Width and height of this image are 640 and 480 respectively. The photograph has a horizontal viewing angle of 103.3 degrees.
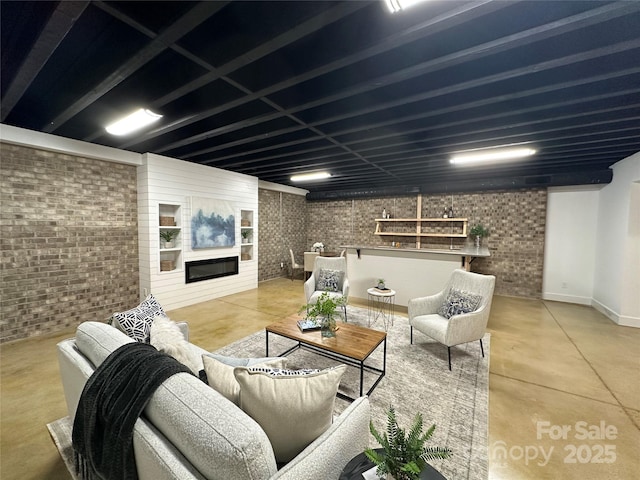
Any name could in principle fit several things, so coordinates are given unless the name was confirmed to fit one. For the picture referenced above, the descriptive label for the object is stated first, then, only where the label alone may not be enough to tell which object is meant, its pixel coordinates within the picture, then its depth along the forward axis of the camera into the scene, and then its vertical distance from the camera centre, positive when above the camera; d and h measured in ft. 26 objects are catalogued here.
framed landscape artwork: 15.72 +0.30
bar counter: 13.75 -2.25
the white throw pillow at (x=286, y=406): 3.36 -2.37
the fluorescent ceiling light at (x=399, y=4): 4.35 +3.92
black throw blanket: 3.36 -2.53
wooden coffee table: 7.27 -3.44
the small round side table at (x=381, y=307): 12.79 -4.77
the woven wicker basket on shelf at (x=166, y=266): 14.55 -2.23
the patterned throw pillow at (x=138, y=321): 5.91 -2.27
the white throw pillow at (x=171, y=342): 5.08 -2.43
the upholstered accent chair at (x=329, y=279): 13.61 -2.79
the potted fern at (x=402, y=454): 2.79 -2.56
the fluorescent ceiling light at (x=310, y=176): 18.62 +4.06
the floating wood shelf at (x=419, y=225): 20.22 +0.50
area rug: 5.64 -4.84
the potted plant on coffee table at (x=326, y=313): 8.01 -2.70
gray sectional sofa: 2.57 -2.45
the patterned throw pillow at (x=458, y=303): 9.63 -2.81
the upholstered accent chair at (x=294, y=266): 22.60 -3.34
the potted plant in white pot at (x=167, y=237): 14.88 -0.59
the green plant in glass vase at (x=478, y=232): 19.26 -0.04
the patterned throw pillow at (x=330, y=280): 13.91 -2.85
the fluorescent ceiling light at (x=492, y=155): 12.05 +3.88
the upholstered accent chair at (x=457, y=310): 8.88 -3.08
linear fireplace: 15.71 -2.73
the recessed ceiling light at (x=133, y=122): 8.85 +3.91
